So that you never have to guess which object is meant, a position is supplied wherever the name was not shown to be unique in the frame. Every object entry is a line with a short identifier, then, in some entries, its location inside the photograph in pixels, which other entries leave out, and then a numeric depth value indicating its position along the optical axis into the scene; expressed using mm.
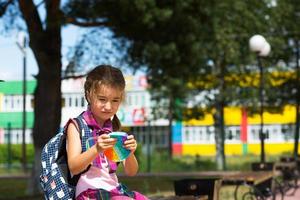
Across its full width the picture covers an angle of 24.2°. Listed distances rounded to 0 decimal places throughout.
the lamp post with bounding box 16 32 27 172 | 34731
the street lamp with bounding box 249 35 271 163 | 17172
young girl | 3514
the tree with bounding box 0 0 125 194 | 15906
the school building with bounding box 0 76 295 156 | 66312
